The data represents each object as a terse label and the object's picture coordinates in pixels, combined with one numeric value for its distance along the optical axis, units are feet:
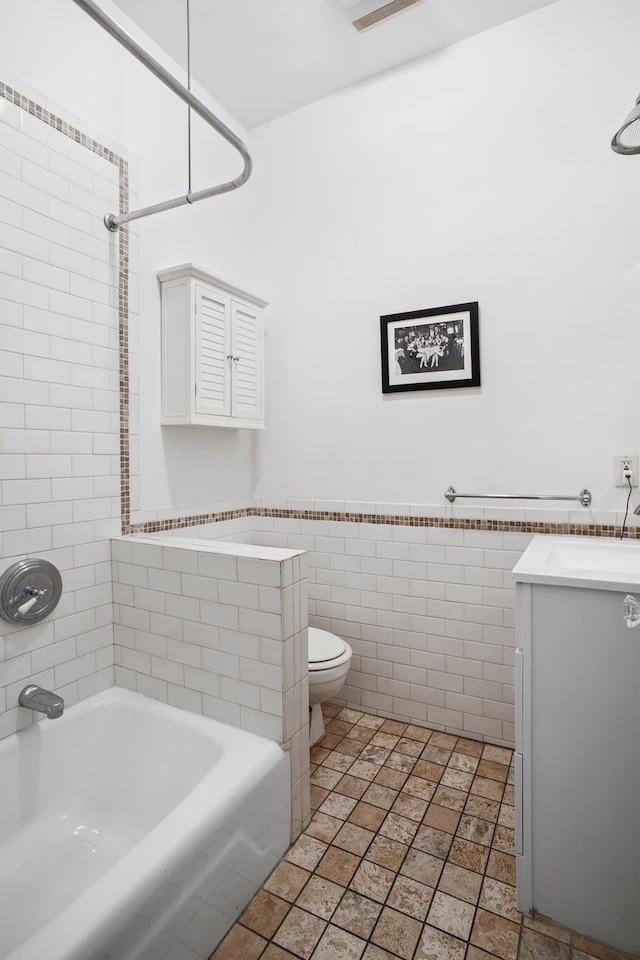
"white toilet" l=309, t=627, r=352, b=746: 6.42
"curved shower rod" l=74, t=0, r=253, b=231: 3.79
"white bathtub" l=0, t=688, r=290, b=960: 3.30
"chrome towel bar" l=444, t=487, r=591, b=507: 6.42
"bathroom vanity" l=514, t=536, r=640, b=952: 4.06
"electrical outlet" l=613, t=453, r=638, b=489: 6.16
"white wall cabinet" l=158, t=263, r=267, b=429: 6.89
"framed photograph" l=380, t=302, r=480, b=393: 7.14
